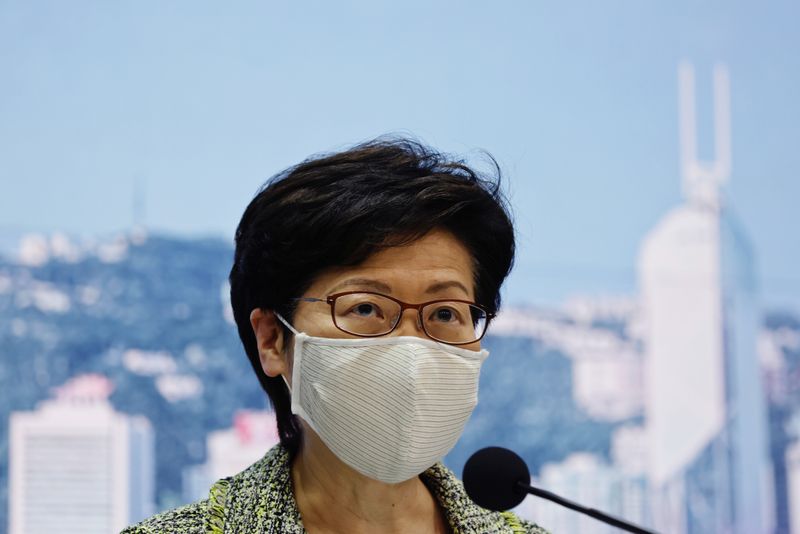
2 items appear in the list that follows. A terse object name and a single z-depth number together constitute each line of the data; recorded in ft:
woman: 8.43
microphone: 8.22
